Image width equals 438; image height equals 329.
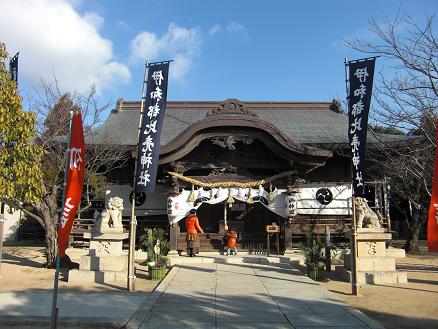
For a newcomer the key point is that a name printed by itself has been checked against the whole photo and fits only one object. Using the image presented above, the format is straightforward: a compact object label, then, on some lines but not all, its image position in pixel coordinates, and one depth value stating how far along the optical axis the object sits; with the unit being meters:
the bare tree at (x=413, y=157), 11.26
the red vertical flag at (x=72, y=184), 5.97
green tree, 7.59
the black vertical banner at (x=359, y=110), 8.98
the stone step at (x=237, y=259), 13.38
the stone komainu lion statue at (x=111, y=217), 10.78
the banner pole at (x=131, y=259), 8.85
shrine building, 14.88
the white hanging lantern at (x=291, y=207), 14.94
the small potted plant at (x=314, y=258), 10.49
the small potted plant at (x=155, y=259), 10.66
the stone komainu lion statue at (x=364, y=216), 10.59
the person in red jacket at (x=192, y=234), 13.45
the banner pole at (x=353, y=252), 8.76
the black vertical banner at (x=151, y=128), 9.38
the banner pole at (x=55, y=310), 5.41
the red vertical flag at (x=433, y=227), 6.57
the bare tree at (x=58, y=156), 12.30
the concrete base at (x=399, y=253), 15.62
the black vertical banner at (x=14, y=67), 10.20
